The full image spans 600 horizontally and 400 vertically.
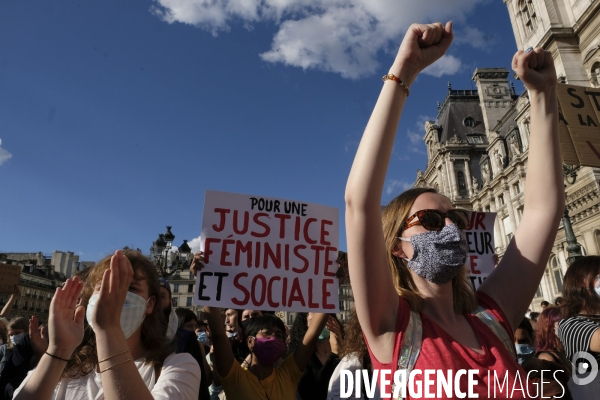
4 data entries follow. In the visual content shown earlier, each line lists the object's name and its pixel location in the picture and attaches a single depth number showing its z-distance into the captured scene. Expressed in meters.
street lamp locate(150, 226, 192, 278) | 12.56
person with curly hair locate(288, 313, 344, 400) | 3.68
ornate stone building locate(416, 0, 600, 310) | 20.66
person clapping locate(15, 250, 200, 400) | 1.60
